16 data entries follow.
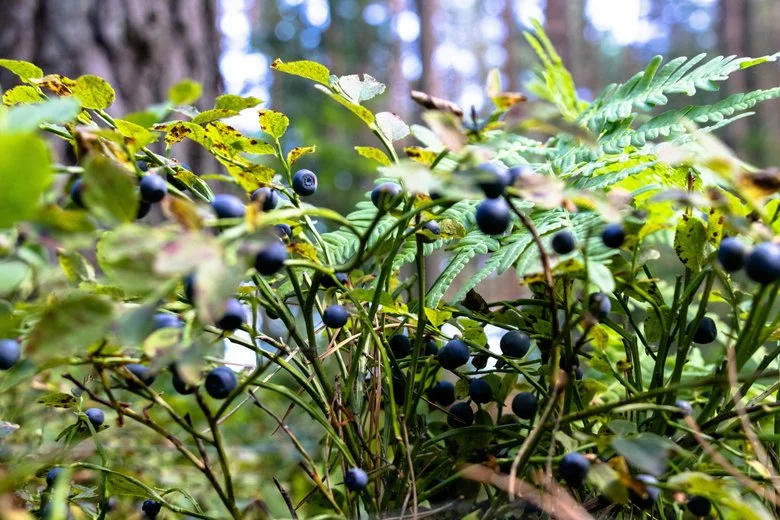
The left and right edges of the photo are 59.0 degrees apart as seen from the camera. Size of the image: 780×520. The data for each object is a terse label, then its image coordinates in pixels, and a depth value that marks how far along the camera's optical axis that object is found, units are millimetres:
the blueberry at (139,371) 442
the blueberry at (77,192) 390
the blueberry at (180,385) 417
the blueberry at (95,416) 608
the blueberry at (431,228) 557
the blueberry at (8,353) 403
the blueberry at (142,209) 438
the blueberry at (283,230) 571
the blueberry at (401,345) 609
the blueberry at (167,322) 394
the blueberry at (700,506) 476
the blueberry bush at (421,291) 347
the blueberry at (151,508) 583
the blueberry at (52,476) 541
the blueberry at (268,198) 475
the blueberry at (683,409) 461
